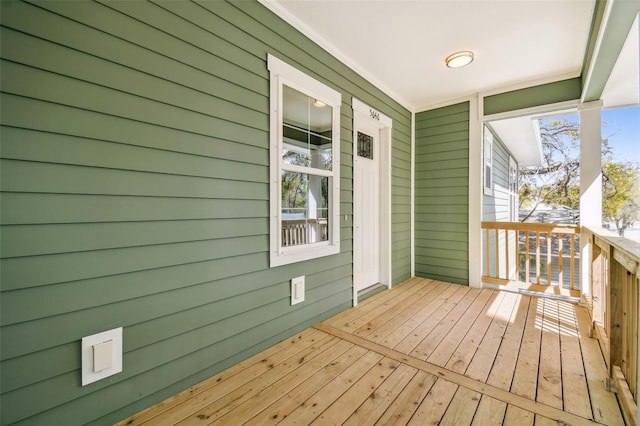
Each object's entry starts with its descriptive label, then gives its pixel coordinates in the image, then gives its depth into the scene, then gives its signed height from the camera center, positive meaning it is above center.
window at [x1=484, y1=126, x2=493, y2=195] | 4.29 +0.89
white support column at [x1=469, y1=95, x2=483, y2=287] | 3.72 +0.31
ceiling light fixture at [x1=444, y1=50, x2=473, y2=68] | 2.76 +1.65
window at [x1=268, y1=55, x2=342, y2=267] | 2.12 +0.42
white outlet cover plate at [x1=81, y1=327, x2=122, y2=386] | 1.27 -0.70
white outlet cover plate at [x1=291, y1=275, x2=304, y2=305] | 2.29 -0.67
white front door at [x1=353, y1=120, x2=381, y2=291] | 3.23 +0.11
